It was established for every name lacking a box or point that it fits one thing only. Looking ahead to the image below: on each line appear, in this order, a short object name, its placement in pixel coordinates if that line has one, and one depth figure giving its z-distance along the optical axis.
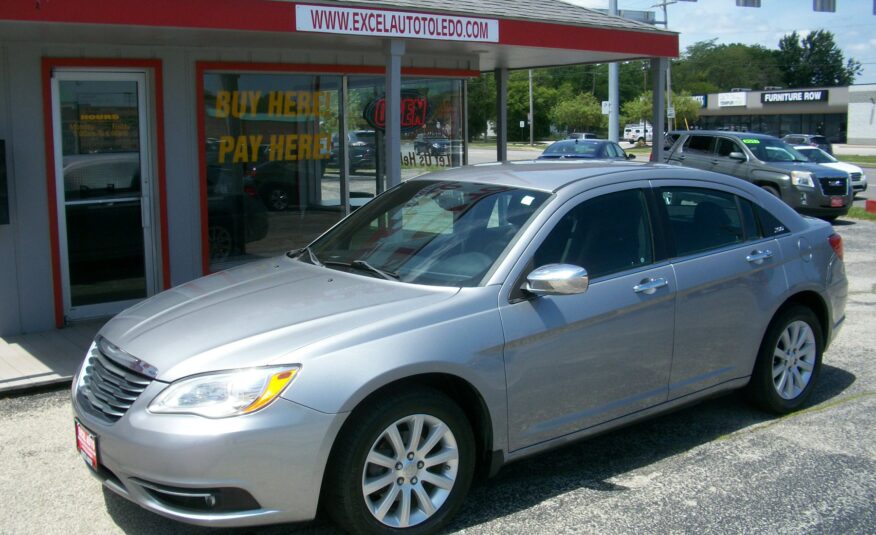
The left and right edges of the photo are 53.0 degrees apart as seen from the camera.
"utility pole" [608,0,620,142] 25.98
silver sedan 3.54
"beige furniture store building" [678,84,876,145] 63.22
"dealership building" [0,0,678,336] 7.37
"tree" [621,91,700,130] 66.69
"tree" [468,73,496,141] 74.19
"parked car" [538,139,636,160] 21.31
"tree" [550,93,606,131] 75.81
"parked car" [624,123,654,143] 69.34
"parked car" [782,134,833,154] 37.47
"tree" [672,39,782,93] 125.12
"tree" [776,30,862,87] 123.44
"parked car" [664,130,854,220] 16.84
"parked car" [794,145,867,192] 19.66
